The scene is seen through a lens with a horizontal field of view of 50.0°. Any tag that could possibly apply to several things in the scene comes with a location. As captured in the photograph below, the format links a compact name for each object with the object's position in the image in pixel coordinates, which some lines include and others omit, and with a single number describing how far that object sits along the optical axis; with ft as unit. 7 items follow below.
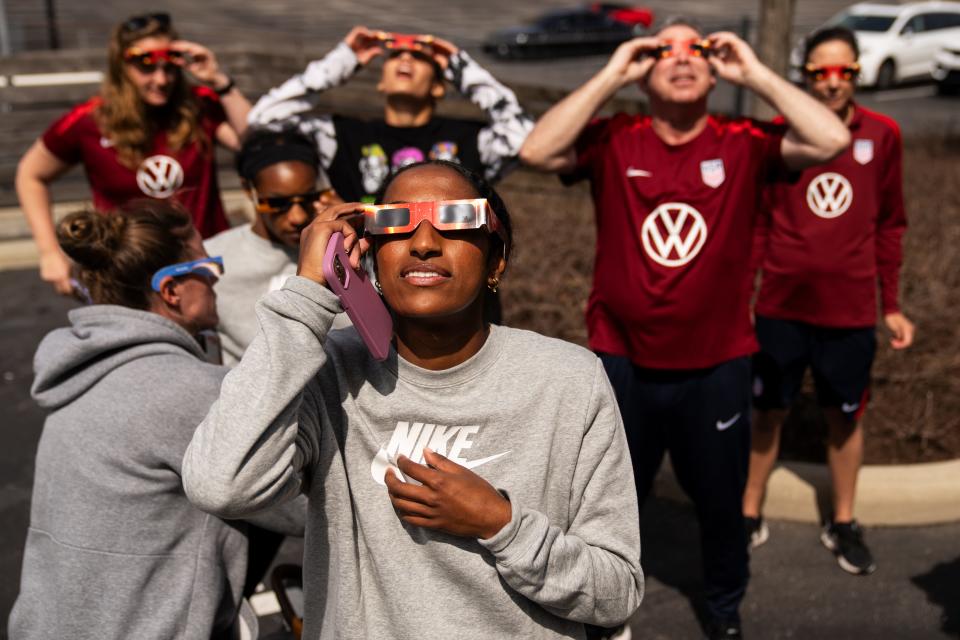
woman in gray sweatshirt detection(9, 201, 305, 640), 8.13
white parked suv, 65.82
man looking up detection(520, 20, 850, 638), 11.27
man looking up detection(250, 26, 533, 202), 13.05
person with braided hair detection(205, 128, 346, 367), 11.51
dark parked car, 46.03
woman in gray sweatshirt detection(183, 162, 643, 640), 6.28
